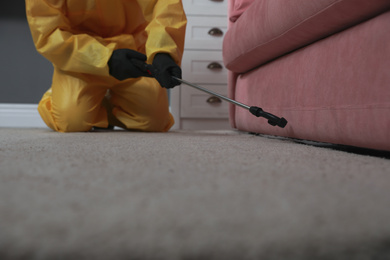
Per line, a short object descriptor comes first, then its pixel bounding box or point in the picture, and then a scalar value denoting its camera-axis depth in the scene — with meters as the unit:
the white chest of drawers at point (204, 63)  1.88
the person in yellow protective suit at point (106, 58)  1.11
